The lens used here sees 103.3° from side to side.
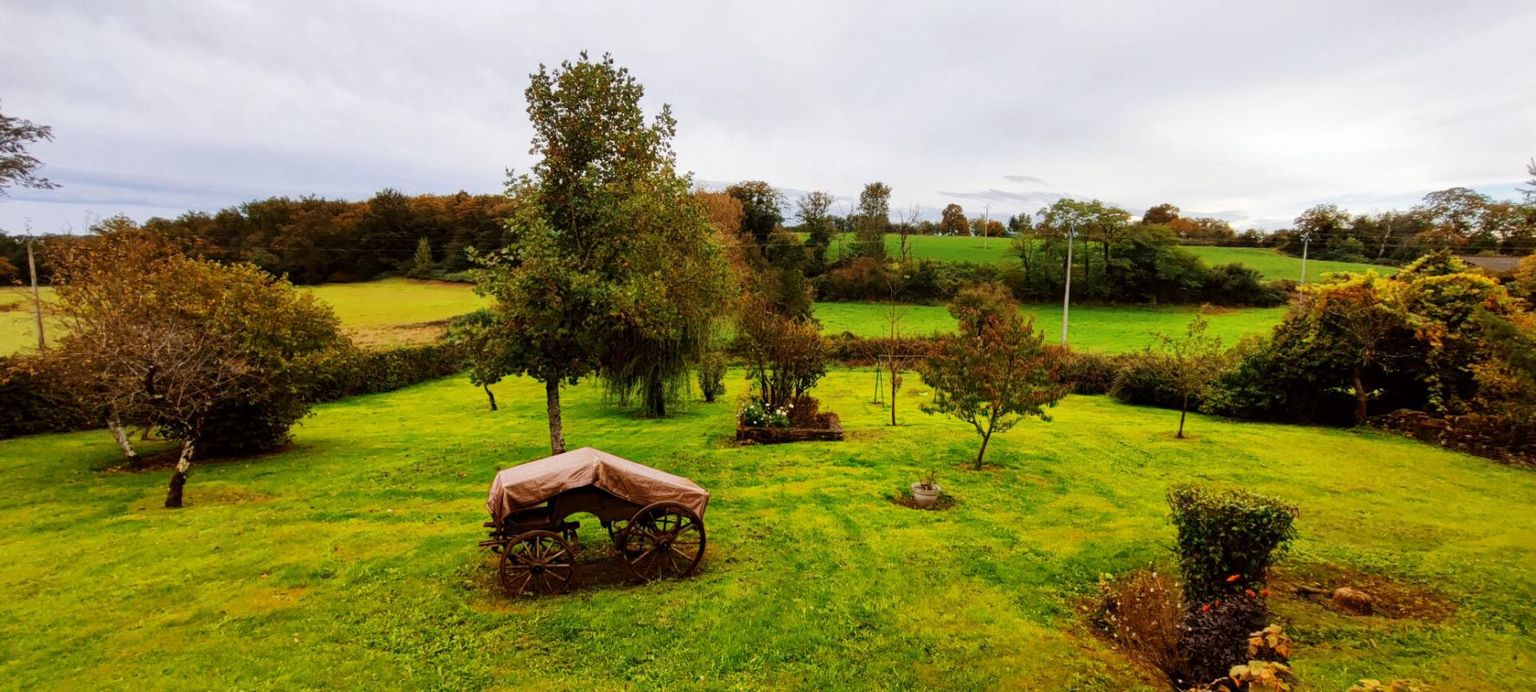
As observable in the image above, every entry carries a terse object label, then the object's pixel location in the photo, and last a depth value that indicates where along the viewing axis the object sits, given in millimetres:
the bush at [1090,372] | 32062
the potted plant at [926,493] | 12906
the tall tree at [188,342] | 13141
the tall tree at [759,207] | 69438
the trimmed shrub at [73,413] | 17266
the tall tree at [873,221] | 67750
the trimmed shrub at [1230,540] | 7020
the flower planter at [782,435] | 18844
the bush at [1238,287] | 51781
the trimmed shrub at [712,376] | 24359
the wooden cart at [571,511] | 8758
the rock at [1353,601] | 8312
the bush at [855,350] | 40562
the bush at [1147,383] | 27531
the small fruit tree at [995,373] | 15023
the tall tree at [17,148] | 22062
